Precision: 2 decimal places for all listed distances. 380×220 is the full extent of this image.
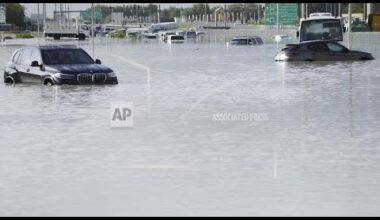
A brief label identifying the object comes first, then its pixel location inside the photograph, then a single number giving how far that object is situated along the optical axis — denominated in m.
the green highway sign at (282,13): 118.75
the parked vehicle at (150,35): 155.50
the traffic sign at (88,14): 164.38
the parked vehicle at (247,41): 91.88
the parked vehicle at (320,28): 63.55
